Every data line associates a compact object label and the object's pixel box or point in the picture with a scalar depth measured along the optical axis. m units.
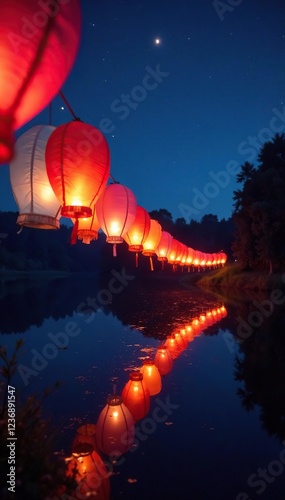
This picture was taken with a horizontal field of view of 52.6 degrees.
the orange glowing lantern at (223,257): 31.23
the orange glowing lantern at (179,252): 10.95
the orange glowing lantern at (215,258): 27.41
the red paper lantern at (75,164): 2.98
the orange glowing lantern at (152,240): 7.00
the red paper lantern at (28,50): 1.72
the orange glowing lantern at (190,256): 15.49
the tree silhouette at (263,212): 18.59
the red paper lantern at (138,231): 5.79
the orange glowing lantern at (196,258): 18.44
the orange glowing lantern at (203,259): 21.20
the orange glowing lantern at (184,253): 12.12
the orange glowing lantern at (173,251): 9.72
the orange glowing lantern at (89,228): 4.49
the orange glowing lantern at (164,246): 8.89
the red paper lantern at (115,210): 4.61
